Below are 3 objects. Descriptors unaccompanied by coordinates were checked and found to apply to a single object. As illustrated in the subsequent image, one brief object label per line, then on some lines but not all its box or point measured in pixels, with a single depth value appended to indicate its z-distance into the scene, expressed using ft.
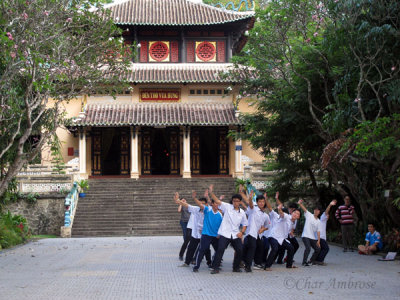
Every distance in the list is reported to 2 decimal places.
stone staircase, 81.97
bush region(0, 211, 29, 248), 61.52
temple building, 106.52
